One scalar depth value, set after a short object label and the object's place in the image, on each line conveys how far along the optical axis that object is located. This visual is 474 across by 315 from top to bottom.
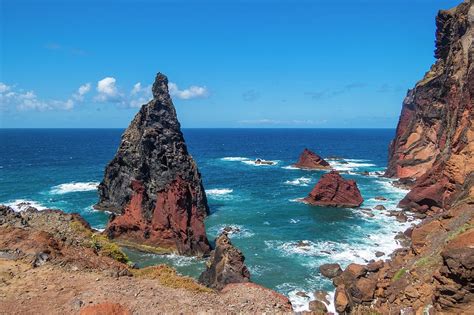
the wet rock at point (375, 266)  41.44
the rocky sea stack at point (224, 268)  34.81
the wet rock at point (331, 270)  42.81
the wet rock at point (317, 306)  35.44
